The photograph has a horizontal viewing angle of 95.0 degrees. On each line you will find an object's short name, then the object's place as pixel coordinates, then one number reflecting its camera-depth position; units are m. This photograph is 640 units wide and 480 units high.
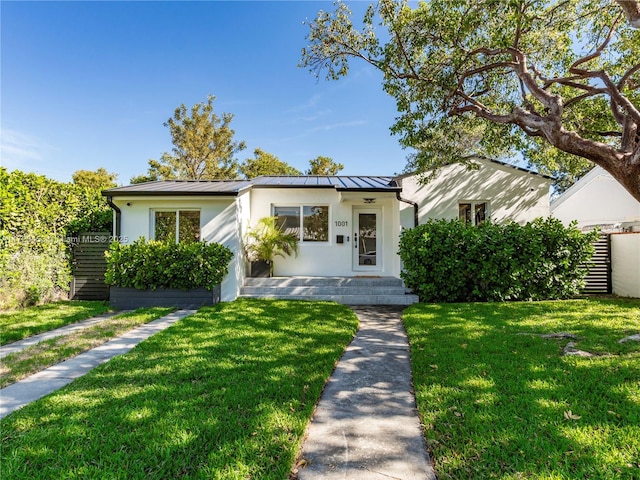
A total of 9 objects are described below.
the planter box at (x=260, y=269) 10.84
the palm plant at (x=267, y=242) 10.91
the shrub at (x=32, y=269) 7.78
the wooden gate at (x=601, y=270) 10.23
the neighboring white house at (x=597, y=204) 17.52
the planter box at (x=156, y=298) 8.66
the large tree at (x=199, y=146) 25.22
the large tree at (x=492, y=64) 6.75
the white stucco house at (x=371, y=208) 11.59
